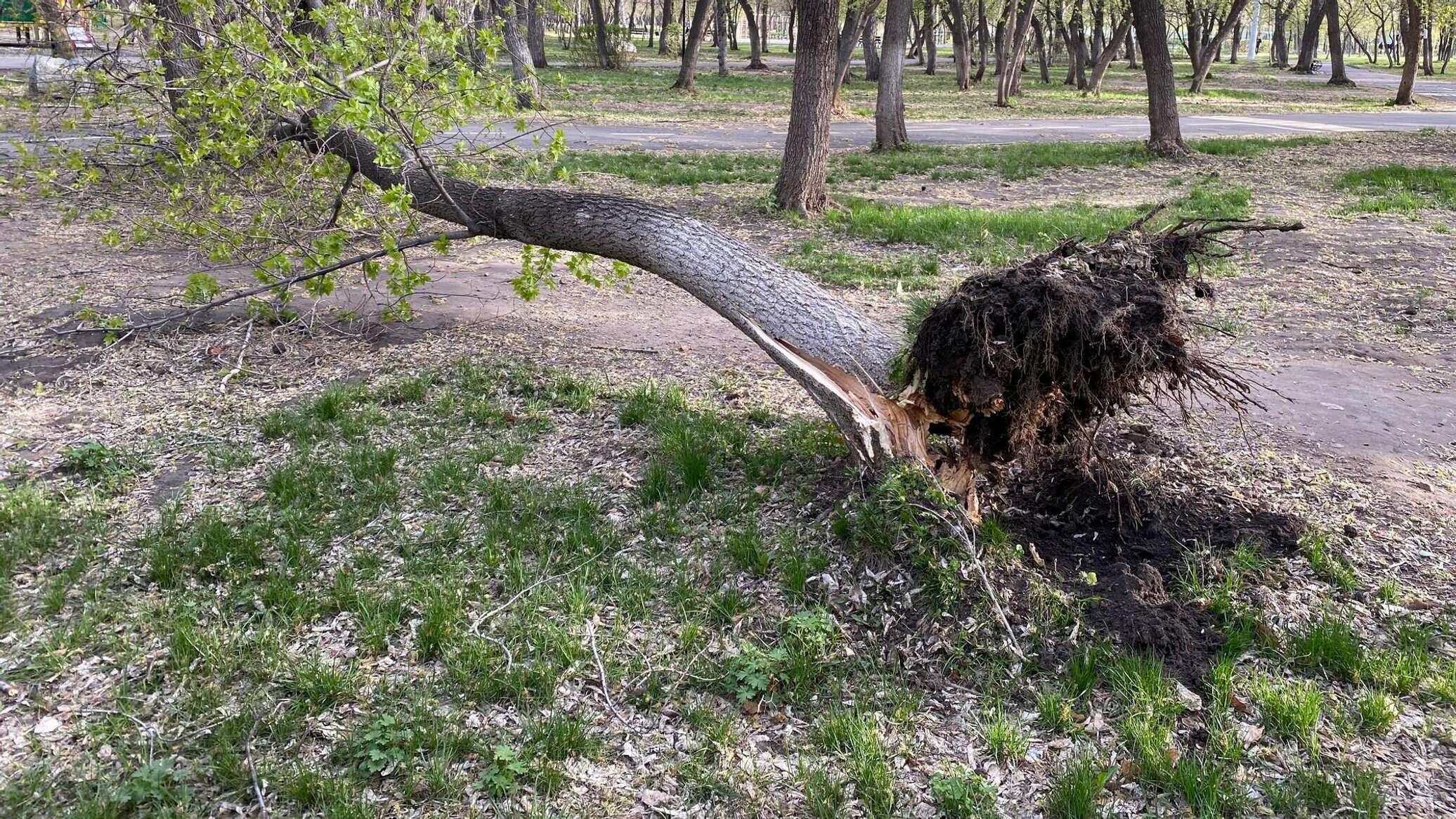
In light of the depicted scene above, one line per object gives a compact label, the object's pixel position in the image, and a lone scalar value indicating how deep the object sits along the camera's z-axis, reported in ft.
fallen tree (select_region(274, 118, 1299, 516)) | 11.96
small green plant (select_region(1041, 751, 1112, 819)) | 9.00
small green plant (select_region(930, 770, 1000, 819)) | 9.11
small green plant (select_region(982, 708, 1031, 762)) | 9.79
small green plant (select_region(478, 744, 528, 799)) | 9.43
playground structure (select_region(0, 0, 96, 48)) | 20.98
